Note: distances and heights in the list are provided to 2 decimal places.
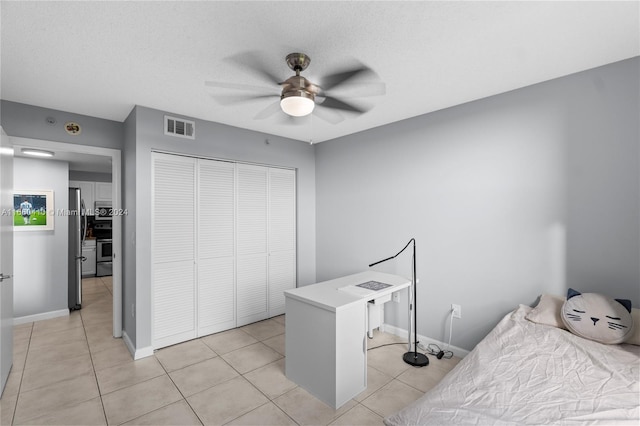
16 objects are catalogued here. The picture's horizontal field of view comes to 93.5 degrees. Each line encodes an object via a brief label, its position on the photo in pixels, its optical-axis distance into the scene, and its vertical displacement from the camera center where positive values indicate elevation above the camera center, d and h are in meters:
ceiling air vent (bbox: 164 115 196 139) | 3.21 +0.94
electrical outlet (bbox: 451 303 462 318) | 3.04 -1.00
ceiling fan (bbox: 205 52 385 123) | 1.93 +1.04
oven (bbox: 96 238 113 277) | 6.73 -0.98
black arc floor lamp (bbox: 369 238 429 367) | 2.91 -1.44
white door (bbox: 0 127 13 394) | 2.37 -0.37
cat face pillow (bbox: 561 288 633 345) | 1.93 -0.71
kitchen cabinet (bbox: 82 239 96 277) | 6.66 -1.00
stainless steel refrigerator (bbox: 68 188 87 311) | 4.62 -0.65
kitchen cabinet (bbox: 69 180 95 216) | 6.34 +0.45
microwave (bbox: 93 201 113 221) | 6.60 +0.05
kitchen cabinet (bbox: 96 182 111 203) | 6.58 +0.49
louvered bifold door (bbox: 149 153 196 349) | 3.20 -0.40
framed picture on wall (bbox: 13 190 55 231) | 4.13 +0.05
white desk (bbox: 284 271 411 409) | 2.27 -1.02
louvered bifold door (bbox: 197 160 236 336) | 3.56 -0.41
